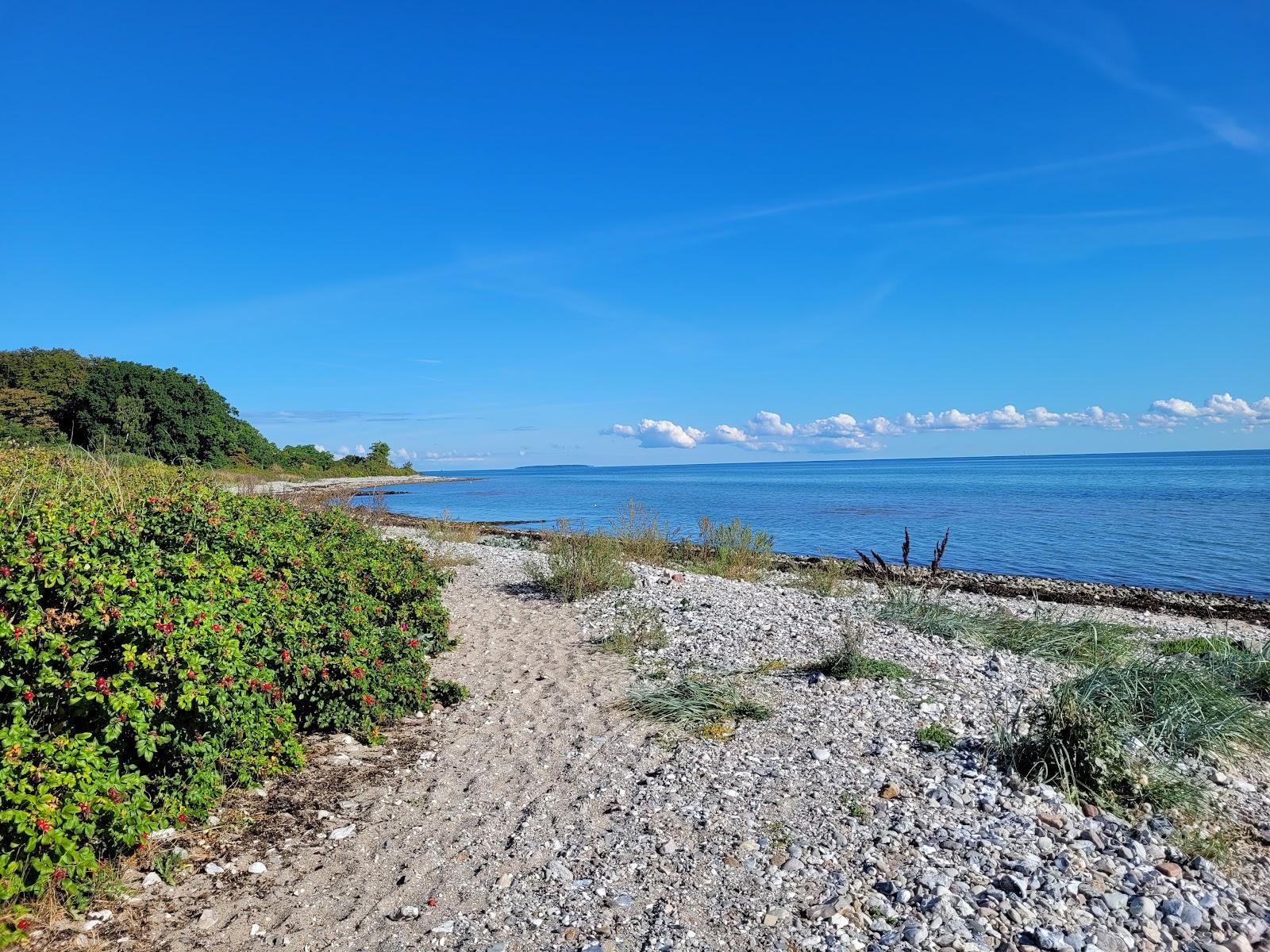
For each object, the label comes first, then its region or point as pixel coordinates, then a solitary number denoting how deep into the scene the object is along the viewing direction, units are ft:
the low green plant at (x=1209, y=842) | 14.92
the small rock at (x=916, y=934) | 11.94
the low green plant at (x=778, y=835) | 15.02
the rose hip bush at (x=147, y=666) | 11.46
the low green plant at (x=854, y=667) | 25.63
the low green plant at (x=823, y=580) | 46.19
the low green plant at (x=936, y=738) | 19.74
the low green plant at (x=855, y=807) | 16.04
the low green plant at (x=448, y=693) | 24.21
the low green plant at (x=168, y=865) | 13.30
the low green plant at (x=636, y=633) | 30.81
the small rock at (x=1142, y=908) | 12.81
